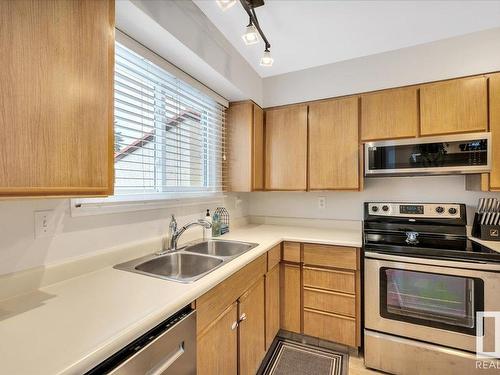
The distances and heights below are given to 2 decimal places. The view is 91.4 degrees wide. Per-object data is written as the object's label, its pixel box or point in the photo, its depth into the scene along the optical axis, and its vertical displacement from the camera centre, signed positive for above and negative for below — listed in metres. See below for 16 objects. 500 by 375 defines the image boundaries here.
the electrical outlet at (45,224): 0.99 -0.15
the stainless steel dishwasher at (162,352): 0.69 -0.52
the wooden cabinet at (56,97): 0.66 +0.28
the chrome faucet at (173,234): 1.57 -0.30
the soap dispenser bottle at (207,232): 1.90 -0.35
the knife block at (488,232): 1.78 -0.33
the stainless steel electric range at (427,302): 1.50 -0.76
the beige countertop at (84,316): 0.60 -0.41
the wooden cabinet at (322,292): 1.84 -0.83
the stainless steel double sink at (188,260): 1.32 -0.44
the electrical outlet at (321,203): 2.50 -0.16
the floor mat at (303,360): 1.75 -1.32
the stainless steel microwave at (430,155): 1.72 +0.24
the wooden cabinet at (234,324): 1.07 -0.72
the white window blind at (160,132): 1.37 +0.38
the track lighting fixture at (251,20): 1.07 +0.82
